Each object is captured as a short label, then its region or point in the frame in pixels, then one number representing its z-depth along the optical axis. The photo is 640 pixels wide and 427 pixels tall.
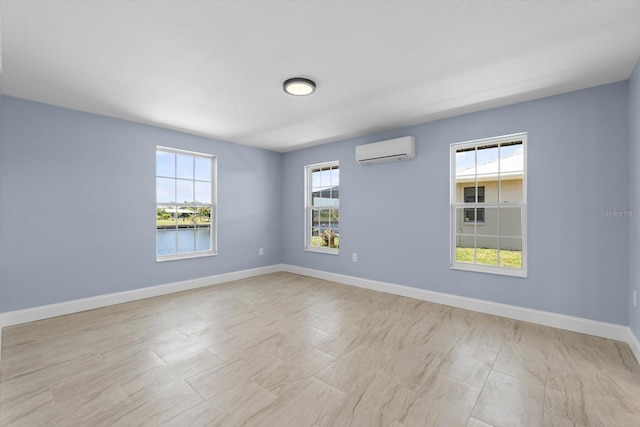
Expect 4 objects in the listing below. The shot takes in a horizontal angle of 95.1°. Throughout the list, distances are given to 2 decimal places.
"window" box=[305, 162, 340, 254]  5.40
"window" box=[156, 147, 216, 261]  4.52
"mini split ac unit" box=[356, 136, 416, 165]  4.14
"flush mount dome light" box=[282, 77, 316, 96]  2.86
